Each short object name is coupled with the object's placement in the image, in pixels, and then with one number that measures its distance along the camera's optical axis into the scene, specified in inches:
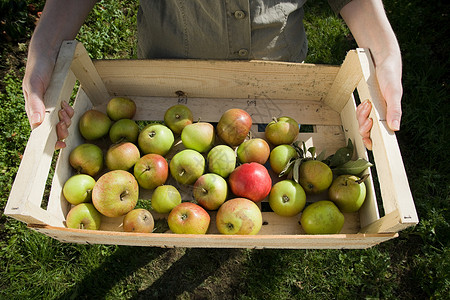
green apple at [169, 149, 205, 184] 19.8
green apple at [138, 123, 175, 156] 20.6
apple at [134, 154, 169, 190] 19.6
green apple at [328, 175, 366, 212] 18.6
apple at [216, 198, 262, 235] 17.9
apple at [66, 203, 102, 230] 18.4
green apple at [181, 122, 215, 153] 20.6
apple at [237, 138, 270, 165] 20.4
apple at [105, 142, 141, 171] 19.9
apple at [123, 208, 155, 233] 18.4
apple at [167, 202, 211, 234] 18.0
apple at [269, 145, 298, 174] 20.2
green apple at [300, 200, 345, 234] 18.2
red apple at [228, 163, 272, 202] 18.9
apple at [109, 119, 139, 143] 21.0
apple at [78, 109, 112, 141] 20.7
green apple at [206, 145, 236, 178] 20.1
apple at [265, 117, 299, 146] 21.1
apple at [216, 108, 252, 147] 20.8
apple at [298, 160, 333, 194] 19.3
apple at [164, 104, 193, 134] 21.7
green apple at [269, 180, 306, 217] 18.9
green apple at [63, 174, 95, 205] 18.8
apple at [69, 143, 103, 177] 19.6
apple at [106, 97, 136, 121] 21.8
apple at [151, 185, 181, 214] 19.3
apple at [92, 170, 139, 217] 18.4
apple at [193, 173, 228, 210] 19.2
